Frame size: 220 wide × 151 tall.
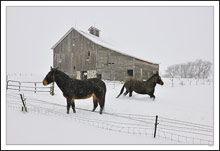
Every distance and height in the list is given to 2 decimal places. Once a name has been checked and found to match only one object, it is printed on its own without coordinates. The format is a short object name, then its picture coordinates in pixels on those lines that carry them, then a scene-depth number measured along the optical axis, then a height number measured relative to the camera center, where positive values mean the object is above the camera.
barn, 18.27 +1.96
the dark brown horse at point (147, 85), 9.05 -0.68
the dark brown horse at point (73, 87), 5.38 -0.49
